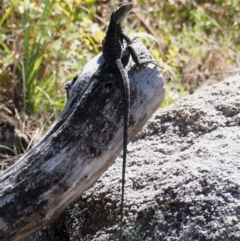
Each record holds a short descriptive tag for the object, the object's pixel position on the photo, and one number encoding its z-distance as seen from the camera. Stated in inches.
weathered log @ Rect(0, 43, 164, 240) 227.1
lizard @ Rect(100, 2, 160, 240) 222.9
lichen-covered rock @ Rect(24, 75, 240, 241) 218.1
